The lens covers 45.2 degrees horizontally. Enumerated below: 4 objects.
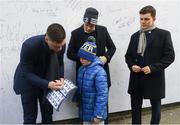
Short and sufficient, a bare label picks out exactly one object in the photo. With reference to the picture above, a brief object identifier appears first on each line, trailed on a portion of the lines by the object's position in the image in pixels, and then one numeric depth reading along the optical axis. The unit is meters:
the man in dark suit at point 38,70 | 1.99
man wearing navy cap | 2.54
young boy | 2.22
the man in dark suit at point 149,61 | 2.42
